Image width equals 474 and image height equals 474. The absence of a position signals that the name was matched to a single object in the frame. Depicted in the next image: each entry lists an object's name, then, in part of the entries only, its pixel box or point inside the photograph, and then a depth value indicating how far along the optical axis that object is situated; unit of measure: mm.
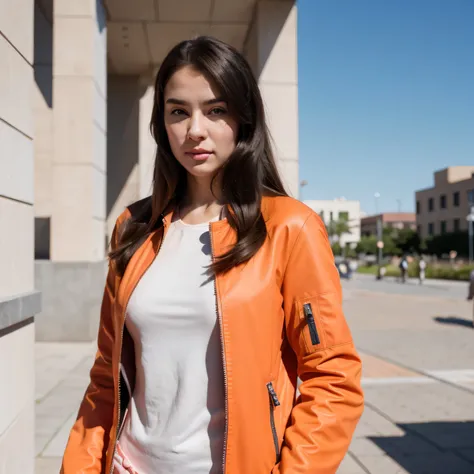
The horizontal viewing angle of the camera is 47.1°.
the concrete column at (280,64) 9867
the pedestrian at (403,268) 33625
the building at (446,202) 68250
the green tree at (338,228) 112875
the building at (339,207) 134625
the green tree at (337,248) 105812
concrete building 9469
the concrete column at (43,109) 11125
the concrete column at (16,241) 2775
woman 1481
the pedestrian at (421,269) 30475
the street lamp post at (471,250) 53609
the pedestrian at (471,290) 12062
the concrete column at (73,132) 9641
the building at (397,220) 117425
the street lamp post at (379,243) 37356
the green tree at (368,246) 91812
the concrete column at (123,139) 16016
